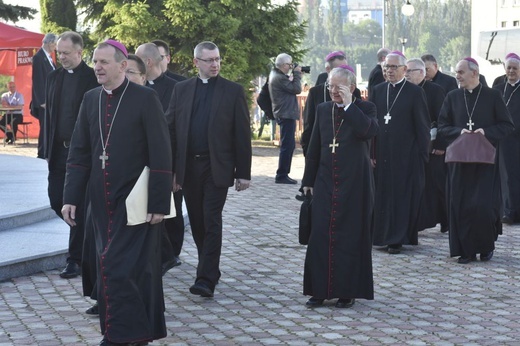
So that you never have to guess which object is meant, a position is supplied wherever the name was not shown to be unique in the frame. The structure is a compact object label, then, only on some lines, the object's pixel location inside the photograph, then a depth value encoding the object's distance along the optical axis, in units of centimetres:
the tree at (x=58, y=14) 3259
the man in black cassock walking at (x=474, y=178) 1080
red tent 2634
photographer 1869
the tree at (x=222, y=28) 2911
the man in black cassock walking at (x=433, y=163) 1273
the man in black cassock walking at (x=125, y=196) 691
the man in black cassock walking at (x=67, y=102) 963
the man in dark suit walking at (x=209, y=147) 894
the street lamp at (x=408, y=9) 5147
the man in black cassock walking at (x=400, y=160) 1140
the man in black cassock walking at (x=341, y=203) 859
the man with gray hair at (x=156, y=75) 995
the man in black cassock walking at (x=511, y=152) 1384
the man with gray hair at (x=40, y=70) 1634
